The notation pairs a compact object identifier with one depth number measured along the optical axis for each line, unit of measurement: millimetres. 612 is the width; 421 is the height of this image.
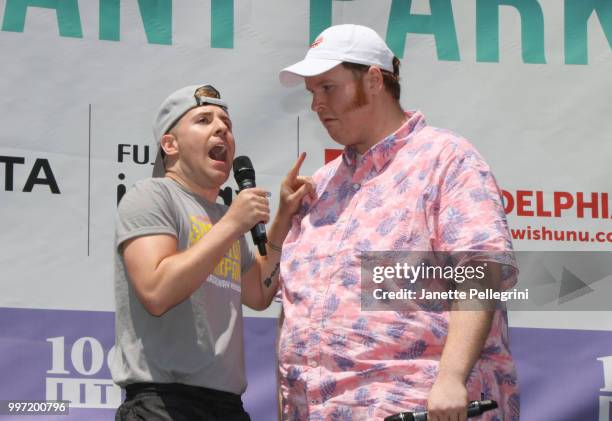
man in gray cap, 4382
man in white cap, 4144
